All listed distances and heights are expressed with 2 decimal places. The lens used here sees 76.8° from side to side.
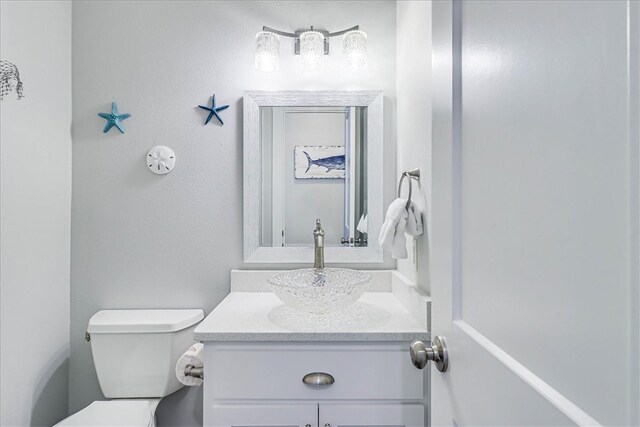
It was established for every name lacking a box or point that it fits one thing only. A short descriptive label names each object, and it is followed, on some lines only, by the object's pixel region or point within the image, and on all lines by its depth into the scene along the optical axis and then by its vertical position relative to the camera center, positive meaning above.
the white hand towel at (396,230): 1.37 -0.05
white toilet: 1.56 -0.57
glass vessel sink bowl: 1.35 -0.27
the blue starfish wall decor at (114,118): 1.76 +0.42
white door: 0.36 +0.00
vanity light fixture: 1.71 +0.71
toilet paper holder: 1.41 -0.55
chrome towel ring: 1.39 +0.14
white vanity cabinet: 1.23 -0.53
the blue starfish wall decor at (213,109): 1.77 +0.46
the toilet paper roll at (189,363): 1.45 -0.54
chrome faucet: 1.70 -0.15
